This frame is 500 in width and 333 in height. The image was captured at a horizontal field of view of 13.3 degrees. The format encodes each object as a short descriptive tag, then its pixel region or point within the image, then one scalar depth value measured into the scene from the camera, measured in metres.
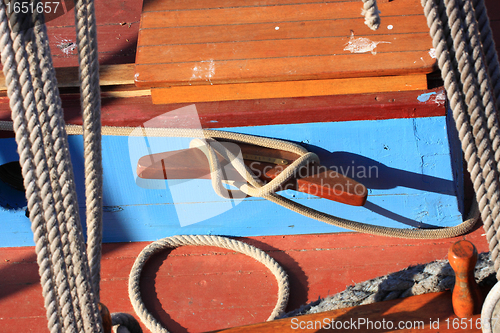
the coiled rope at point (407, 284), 2.57
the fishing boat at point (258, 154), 2.75
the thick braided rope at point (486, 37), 2.29
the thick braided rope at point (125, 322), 2.54
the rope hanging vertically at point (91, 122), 2.47
